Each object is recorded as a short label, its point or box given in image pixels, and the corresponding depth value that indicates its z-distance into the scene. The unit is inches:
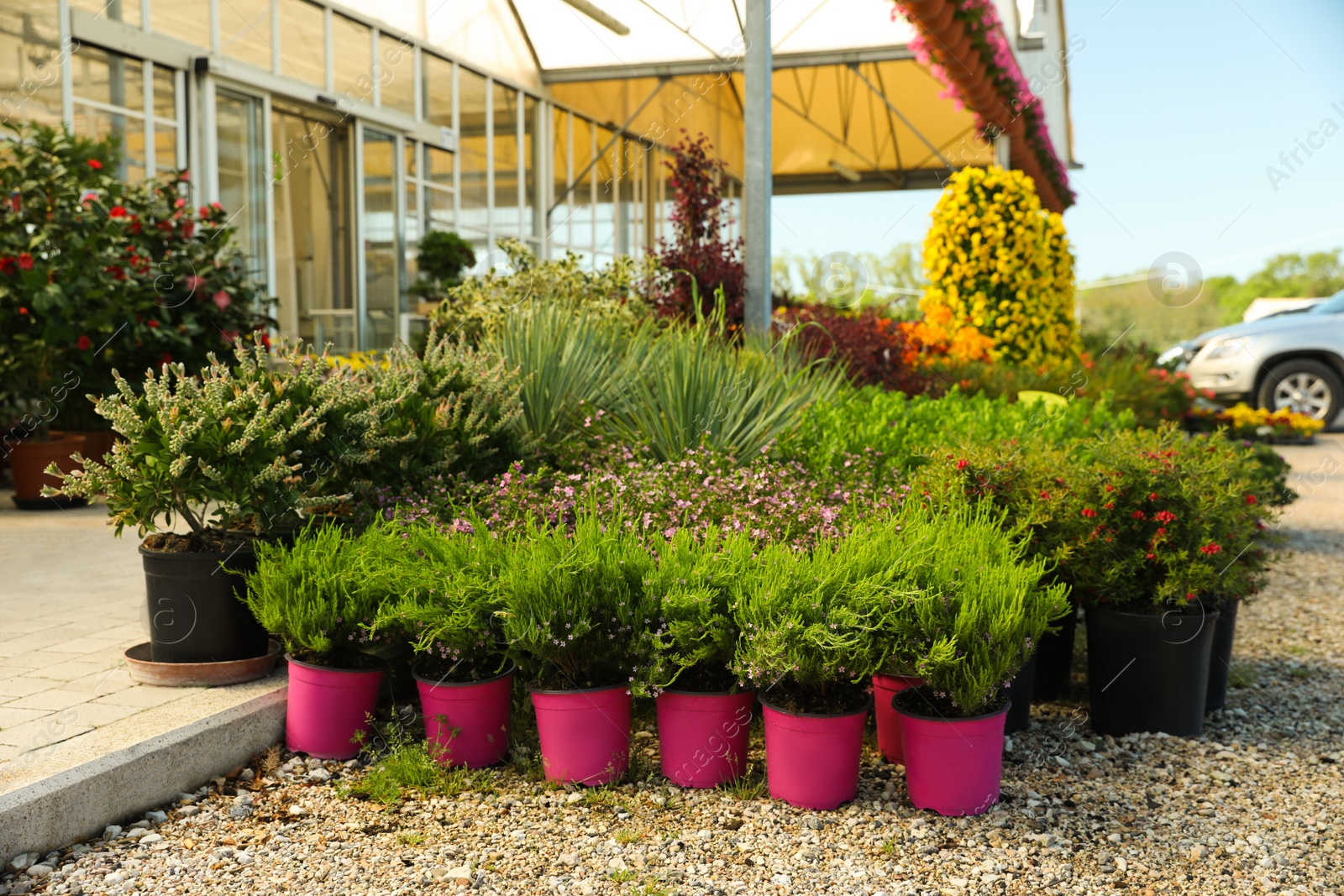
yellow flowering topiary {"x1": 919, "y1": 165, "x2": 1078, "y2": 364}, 329.7
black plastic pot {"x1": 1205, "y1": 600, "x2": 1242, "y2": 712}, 145.9
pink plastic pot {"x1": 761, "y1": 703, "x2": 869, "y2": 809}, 105.7
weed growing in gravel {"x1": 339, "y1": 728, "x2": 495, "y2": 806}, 110.7
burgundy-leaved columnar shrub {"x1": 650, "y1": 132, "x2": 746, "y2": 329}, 285.0
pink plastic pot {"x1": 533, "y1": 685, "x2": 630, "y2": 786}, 110.8
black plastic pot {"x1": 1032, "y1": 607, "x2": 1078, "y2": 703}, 145.4
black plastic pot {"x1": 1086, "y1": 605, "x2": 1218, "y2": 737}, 131.5
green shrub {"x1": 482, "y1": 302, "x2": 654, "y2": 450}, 189.3
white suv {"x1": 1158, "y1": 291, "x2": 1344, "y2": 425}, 482.0
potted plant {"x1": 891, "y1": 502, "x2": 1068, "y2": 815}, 102.7
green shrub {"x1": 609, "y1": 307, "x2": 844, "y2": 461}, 175.6
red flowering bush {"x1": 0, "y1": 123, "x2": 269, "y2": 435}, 235.8
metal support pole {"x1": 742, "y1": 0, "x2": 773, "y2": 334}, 238.7
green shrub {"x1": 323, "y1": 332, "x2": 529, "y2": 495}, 142.1
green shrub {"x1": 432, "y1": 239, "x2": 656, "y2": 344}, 277.1
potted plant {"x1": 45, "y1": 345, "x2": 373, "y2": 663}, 122.7
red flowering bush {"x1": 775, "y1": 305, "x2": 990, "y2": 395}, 274.1
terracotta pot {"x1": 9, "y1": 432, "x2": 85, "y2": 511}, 246.8
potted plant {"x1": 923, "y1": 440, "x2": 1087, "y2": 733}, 132.1
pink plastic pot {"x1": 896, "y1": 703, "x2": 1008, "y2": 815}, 106.0
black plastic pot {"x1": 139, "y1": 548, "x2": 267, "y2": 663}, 123.4
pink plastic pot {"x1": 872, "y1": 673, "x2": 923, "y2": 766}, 121.1
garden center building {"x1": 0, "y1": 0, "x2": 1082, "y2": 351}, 294.4
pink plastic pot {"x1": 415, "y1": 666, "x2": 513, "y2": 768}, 115.3
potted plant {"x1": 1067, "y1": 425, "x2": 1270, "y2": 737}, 130.3
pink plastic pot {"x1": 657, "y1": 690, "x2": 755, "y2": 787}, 111.0
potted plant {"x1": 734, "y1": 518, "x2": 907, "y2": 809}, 100.7
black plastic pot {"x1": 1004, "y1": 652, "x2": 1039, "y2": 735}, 129.6
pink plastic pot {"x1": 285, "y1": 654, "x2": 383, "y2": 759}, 118.8
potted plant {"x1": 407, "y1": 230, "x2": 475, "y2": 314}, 409.4
